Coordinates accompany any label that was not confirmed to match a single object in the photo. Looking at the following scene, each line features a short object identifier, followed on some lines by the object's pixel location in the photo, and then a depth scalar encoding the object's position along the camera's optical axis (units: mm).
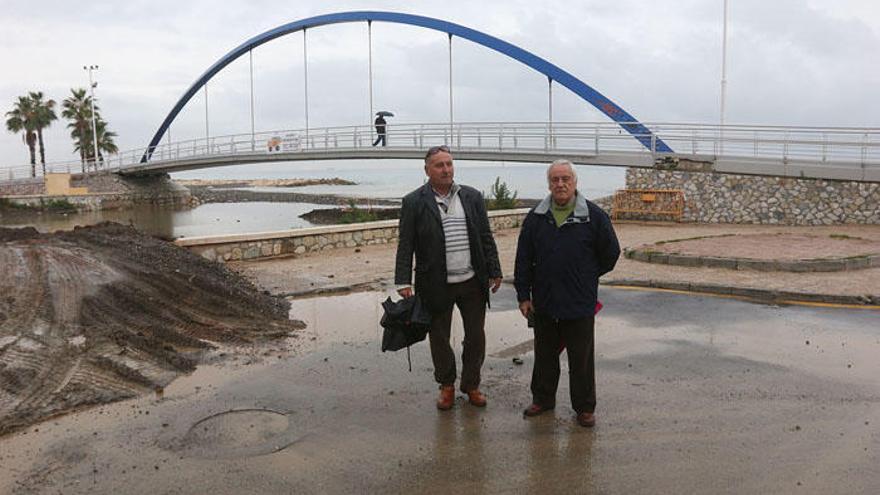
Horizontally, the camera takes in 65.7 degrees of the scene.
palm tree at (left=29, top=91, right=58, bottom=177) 59812
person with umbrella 33022
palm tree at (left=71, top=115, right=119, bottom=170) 62062
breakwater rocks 61888
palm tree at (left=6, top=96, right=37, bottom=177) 59638
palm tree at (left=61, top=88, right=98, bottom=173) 60906
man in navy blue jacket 4074
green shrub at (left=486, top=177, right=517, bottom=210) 22316
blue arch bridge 19000
